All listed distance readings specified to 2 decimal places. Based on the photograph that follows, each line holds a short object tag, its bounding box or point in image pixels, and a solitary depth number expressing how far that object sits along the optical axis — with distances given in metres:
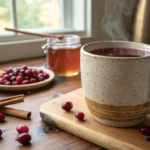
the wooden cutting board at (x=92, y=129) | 0.48
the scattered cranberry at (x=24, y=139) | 0.49
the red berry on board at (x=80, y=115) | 0.53
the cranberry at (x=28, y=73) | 0.74
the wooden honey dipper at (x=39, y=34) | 0.83
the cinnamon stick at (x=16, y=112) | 0.56
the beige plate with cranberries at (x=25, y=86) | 0.68
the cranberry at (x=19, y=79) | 0.71
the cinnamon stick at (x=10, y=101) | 0.59
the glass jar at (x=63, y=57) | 0.81
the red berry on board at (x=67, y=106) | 0.56
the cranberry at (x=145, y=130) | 0.49
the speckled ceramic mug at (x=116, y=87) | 0.47
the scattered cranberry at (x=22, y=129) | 0.51
